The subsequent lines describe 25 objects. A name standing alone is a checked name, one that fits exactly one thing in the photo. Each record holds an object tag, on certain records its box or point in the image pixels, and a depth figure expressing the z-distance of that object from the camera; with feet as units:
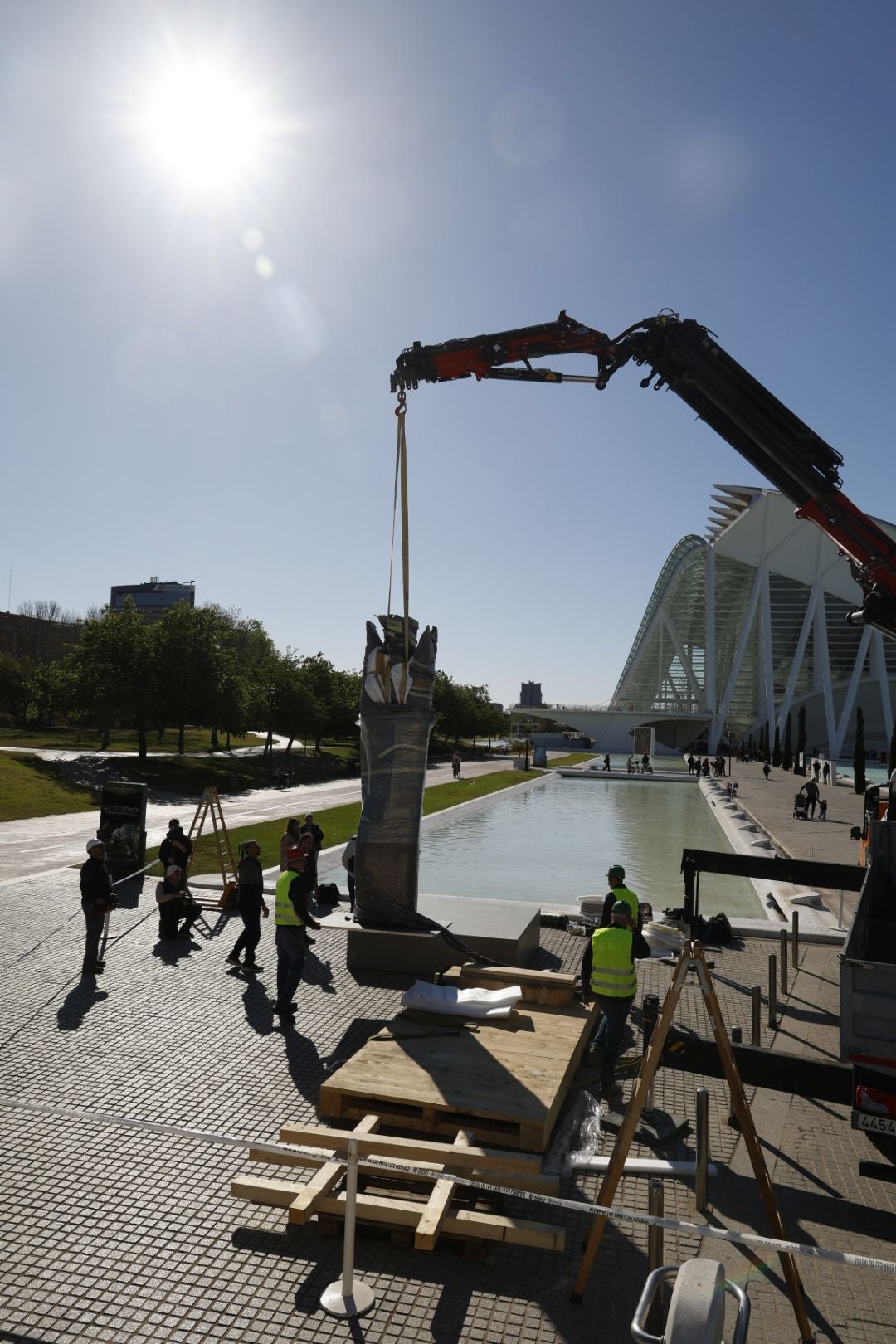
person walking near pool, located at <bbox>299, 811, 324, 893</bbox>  46.15
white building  267.39
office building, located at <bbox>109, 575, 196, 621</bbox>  579.48
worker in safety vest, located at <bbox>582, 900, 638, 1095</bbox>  24.84
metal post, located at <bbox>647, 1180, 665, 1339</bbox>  15.02
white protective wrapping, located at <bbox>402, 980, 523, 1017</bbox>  27.53
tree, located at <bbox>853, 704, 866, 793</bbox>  121.08
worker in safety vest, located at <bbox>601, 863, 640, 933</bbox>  28.32
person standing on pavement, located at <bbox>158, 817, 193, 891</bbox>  47.78
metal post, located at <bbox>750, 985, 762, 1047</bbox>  28.78
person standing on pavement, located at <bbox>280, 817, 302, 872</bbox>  43.86
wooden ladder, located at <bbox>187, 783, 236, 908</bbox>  52.19
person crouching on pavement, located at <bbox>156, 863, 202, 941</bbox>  43.96
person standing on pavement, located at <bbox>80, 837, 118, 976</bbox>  37.09
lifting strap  36.76
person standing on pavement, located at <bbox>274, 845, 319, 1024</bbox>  31.89
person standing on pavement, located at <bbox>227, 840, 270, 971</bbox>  38.27
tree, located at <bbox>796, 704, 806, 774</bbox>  194.59
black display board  59.82
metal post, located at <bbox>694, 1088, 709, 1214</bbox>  19.65
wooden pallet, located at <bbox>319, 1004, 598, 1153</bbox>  21.20
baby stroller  99.55
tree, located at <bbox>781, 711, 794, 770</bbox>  211.41
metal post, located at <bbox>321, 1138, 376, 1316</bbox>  15.87
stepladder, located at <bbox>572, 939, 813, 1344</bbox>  15.44
